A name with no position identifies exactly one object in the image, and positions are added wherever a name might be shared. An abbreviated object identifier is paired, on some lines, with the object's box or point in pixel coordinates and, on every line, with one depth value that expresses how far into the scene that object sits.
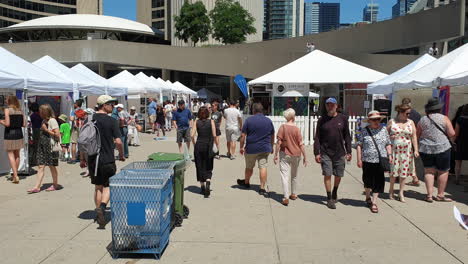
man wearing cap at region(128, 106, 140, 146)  15.06
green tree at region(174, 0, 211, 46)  62.03
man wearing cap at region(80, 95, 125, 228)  5.67
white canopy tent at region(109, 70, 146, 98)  20.63
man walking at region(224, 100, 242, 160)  11.98
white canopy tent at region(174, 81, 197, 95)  31.19
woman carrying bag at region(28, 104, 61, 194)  7.59
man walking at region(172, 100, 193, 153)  11.10
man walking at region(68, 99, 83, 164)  11.50
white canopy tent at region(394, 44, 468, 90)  8.50
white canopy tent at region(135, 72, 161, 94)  22.94
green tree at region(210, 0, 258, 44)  62.56
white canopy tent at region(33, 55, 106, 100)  12.35
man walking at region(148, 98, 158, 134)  21.05
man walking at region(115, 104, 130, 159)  11.96
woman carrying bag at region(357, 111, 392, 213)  6.61
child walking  10.76
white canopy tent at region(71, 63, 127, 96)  15.72
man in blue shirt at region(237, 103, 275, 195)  7.54
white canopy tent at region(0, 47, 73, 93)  9.07
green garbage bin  5.72
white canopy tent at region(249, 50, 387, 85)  15.66
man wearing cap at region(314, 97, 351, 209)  6.75
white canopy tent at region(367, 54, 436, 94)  12.96
